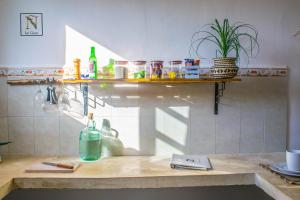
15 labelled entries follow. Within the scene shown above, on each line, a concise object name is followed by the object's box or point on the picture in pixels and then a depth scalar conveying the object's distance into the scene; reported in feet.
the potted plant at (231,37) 6.10
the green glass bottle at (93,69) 5.63
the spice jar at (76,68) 5.72
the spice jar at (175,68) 5.76
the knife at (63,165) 5.08
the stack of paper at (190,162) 5.14
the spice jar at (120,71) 5.56
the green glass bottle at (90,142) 5.82
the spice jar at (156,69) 5.66
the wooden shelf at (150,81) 5.54
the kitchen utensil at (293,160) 4.51
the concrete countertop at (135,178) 4.67
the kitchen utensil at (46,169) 4.96
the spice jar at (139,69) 5.68
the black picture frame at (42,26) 6.07
